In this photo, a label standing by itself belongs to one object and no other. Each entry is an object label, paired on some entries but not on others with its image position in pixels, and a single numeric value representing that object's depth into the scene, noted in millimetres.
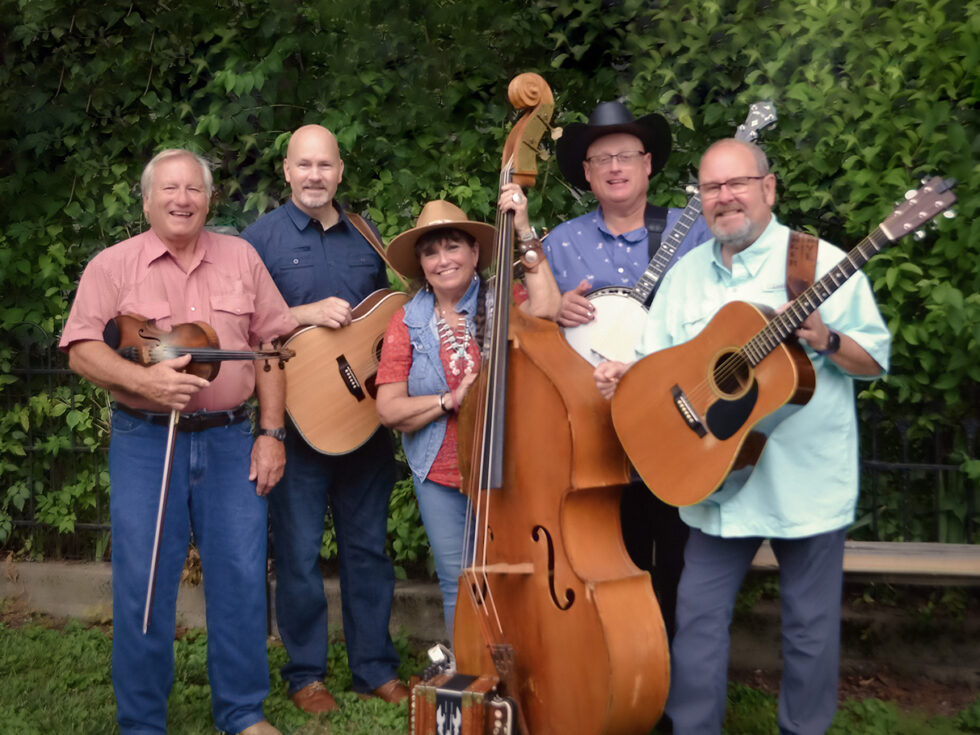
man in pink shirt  3389
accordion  2859
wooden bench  3793
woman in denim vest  3541
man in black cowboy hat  3549
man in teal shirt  2885
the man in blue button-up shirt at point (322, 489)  3904
